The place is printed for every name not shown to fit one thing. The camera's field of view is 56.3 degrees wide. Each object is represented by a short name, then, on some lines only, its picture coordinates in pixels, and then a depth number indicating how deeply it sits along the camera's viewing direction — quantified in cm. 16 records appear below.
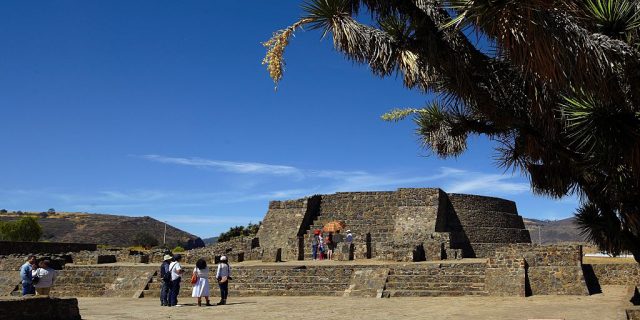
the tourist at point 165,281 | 1379
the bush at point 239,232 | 4053
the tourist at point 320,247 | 2541
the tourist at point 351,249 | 2319
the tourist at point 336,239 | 2627
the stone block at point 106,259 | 2299
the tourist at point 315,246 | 2566
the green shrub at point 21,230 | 4950
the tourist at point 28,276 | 1209
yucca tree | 587
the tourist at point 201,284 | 1371
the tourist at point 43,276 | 1214
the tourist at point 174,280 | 1369
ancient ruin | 1538
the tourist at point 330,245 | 2524
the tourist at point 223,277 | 1388
